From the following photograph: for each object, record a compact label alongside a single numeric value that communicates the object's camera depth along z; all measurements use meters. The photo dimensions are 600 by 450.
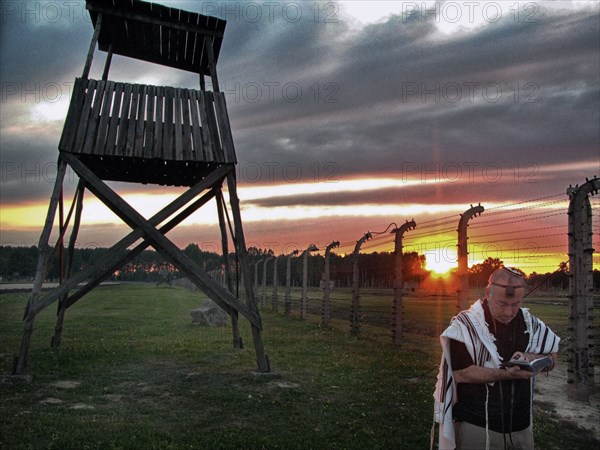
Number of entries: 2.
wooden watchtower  11.44
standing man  4.11
